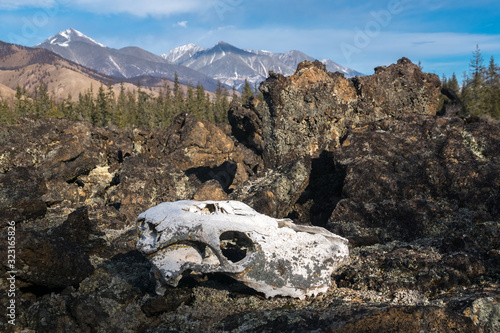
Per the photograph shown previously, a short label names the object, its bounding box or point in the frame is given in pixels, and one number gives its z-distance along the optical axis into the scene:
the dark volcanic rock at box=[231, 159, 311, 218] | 9.95
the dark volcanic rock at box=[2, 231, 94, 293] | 5.80
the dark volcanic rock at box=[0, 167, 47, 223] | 9.73
